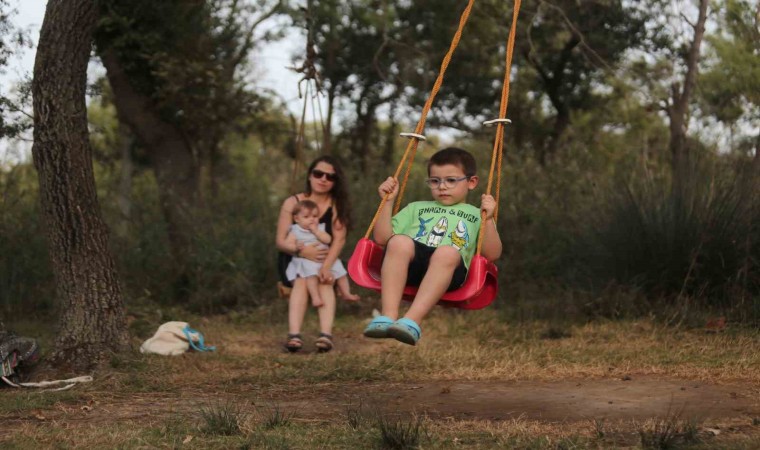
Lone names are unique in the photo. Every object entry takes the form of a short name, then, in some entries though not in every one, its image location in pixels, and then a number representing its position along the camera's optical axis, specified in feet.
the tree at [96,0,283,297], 35.45
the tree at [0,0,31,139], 23.52
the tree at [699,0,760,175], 29.66
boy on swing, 16.19
